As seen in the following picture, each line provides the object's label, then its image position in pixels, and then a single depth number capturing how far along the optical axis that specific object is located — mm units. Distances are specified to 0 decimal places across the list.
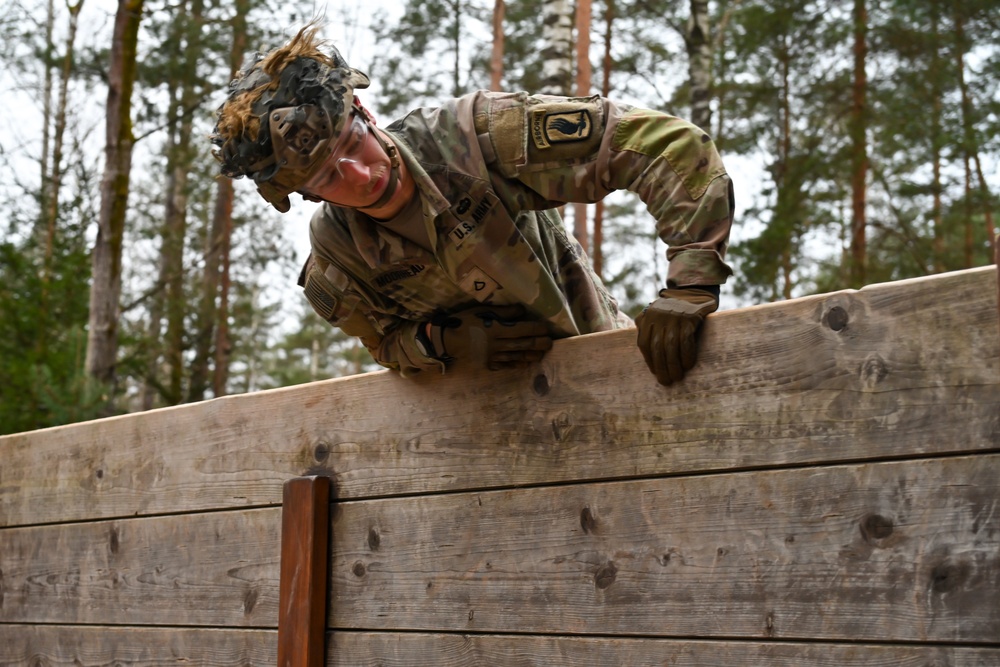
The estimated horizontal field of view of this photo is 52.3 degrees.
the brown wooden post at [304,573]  2625
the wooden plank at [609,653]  1667
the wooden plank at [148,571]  2877
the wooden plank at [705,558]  1650
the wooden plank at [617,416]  1713
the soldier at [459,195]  2125
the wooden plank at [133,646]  2848
